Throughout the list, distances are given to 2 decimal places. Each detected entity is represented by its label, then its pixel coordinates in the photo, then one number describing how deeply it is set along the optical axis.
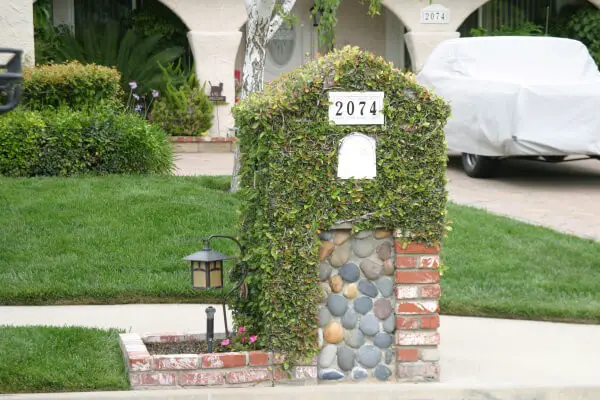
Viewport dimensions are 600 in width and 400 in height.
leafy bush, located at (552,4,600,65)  18.84
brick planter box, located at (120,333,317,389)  5.67
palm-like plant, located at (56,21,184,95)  17.72
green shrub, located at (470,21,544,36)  19.20
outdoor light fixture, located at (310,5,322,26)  20.24
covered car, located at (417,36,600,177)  12.81
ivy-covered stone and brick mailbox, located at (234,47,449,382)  5.71
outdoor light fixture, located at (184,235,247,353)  5.87
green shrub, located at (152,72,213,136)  17.06
